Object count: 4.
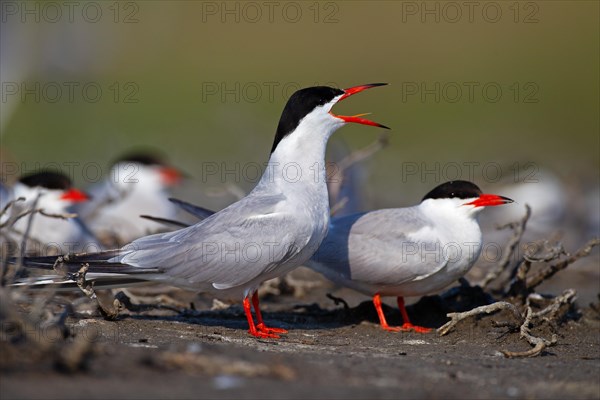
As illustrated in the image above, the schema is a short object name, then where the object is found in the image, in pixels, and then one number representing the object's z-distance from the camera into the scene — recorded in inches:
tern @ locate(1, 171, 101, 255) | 533.6
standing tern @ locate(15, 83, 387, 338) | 371.9
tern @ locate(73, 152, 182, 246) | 614.5
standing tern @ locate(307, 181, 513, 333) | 408.8
